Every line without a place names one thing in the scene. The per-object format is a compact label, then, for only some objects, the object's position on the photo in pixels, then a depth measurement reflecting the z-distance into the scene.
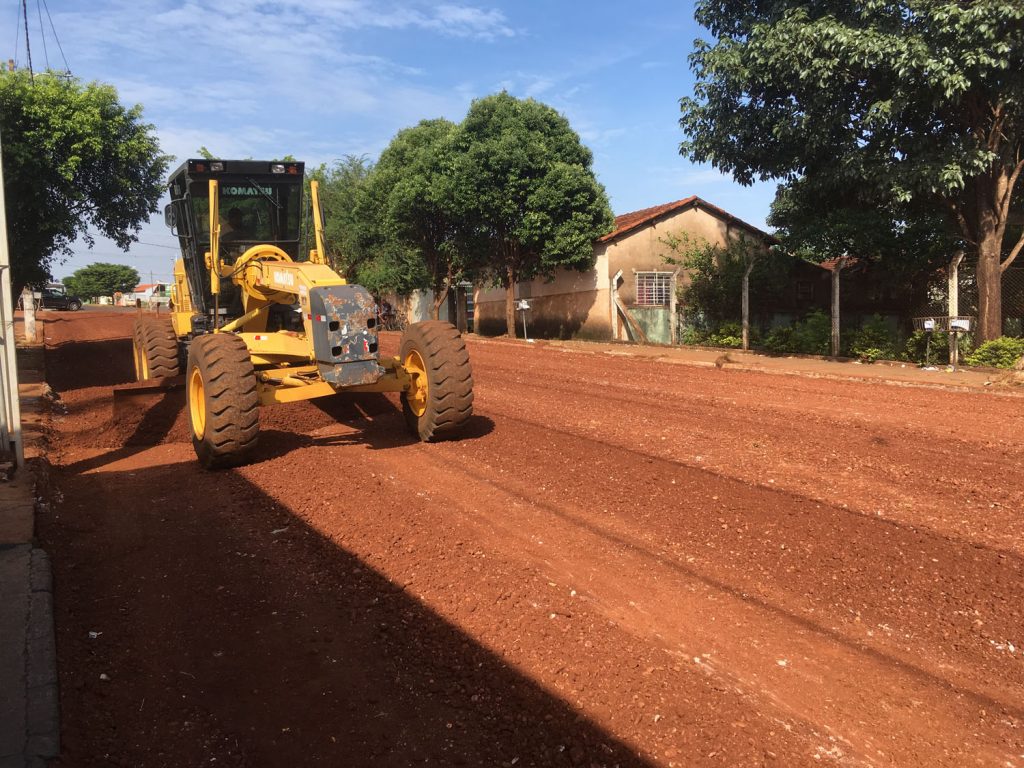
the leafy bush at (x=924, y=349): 13.95
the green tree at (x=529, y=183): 21.83
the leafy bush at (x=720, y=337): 18.53
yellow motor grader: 6.86
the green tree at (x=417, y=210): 23.31
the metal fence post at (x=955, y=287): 13.55
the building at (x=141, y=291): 74.13
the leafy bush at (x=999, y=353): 12.88
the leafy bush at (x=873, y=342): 15.03
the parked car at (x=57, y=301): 45.78
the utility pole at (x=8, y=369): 6.78
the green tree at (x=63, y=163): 13.83
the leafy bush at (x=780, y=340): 16.98
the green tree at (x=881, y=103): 11.60
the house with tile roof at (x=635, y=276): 23.06
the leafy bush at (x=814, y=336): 16.27
